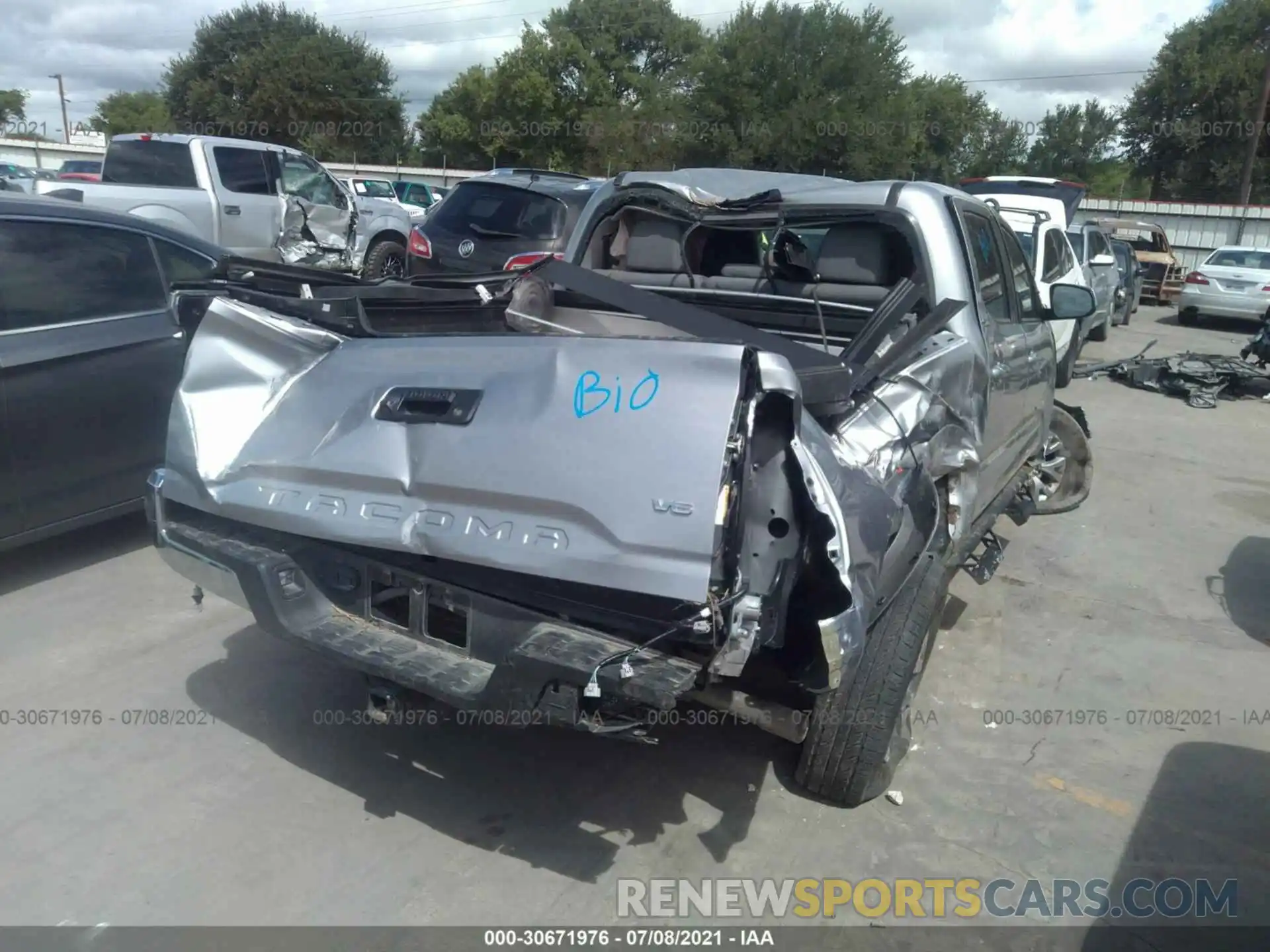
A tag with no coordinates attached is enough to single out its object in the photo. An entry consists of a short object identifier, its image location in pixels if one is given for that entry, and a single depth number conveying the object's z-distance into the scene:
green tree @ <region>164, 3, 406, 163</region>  49.12
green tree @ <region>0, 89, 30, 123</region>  80.06
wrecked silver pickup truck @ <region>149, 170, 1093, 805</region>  2.51
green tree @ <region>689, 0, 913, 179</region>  38.06
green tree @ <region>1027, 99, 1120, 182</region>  58.31
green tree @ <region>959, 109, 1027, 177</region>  52.75
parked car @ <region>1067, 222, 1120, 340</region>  13.74
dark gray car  4.50
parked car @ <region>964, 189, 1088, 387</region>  9.28
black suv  9.88
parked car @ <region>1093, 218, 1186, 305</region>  22.95
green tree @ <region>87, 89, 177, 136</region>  66.25
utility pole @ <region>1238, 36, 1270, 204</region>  30.25
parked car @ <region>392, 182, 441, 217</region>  25.48
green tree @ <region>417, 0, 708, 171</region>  51.72
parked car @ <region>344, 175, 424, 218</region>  21.98
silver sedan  18.23
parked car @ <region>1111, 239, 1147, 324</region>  18.31
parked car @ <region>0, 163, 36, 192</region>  20.42
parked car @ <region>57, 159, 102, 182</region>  14.77
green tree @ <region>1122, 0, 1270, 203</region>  38.72
